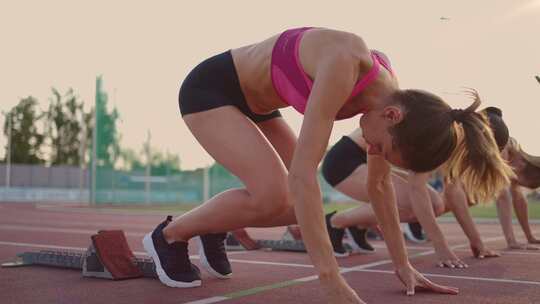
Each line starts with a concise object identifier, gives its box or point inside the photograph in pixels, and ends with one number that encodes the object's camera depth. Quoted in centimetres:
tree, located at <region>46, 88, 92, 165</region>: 6191
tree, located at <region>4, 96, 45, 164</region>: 5866
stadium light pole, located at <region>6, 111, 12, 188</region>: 4564
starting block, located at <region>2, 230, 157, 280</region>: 400
